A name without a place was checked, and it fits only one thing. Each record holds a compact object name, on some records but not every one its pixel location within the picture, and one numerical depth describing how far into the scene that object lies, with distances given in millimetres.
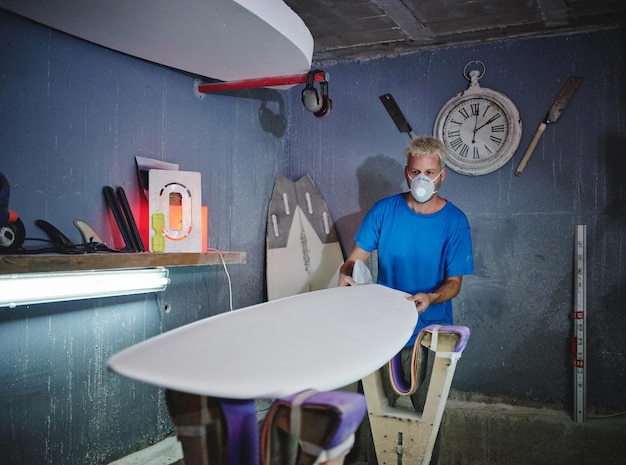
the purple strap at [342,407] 923
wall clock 3652
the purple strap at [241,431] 1091
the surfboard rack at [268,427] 942
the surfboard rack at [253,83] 3023
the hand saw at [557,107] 3535
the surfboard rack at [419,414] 2104
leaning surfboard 3898
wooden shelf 1653
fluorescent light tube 1761
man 2779
